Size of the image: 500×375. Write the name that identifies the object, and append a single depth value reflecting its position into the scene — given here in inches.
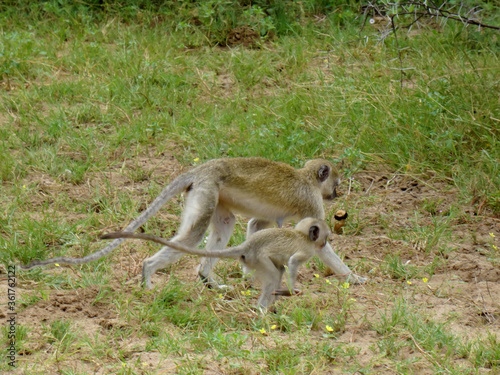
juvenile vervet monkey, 432.5
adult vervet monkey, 464.4
